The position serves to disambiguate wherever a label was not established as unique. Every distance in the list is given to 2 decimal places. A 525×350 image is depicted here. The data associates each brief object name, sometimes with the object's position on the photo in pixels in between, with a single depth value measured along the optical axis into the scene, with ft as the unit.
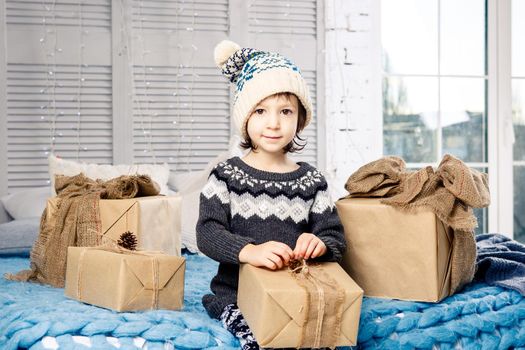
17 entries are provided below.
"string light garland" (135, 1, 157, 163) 10.56
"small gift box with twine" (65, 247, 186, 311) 4.51
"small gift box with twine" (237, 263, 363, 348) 3.79
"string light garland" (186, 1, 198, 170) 10.74
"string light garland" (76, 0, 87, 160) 10.32
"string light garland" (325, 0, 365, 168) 11.44
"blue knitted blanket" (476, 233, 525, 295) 5.25
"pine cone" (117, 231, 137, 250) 5.13
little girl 4.83
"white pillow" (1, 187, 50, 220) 9.00
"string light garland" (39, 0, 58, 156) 10.23
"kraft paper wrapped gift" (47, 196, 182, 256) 5.87
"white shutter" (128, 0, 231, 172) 10.57
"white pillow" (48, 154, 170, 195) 8.53
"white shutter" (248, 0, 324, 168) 11.10
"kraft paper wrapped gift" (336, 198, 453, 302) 4.83
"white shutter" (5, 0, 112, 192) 10.15
